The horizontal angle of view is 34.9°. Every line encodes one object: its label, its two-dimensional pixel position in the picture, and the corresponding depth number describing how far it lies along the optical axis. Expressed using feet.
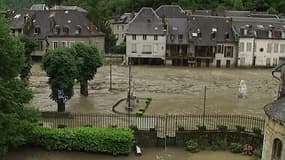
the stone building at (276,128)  70.18
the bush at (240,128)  98.61
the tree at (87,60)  137.39
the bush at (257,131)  96.89
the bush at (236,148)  95.20
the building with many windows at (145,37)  216.33
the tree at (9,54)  76.74
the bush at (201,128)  98.43
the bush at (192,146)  95.09
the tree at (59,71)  119.34
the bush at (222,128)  99.20
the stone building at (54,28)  219.20
